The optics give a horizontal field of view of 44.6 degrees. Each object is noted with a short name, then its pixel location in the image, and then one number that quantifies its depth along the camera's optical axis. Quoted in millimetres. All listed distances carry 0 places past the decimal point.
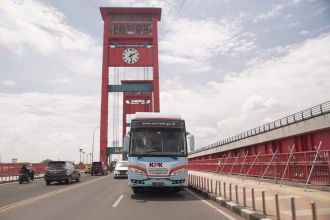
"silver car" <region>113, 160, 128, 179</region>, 35188
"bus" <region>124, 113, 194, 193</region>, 15203
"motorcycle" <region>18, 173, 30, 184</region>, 29875
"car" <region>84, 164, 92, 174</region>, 60294
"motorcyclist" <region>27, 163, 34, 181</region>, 32653
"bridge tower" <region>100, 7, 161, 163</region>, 62938
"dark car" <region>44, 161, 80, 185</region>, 26828
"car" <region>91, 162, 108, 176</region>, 48069
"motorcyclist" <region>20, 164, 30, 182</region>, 30141
